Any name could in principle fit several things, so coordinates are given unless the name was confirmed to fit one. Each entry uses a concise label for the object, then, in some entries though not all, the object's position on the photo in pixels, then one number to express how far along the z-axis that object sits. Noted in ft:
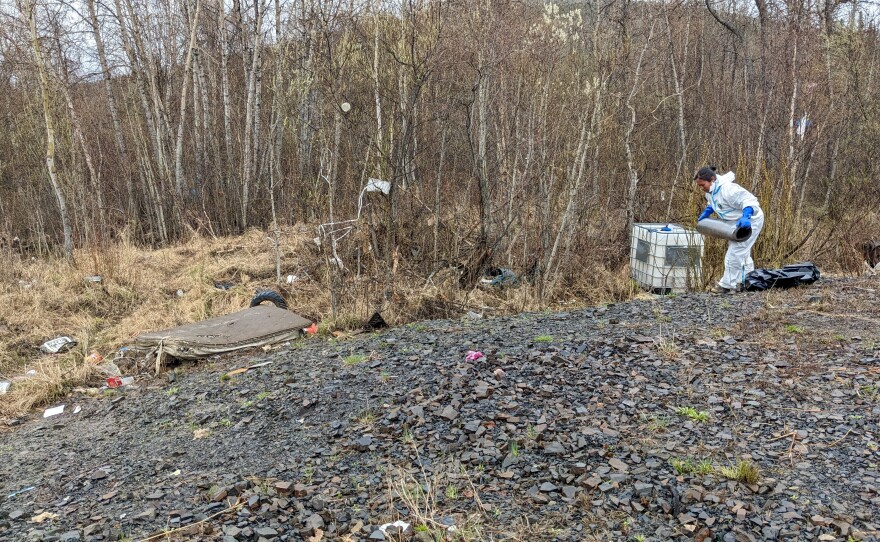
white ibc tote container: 28.60
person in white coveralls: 24.99
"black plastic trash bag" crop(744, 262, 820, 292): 24.00
